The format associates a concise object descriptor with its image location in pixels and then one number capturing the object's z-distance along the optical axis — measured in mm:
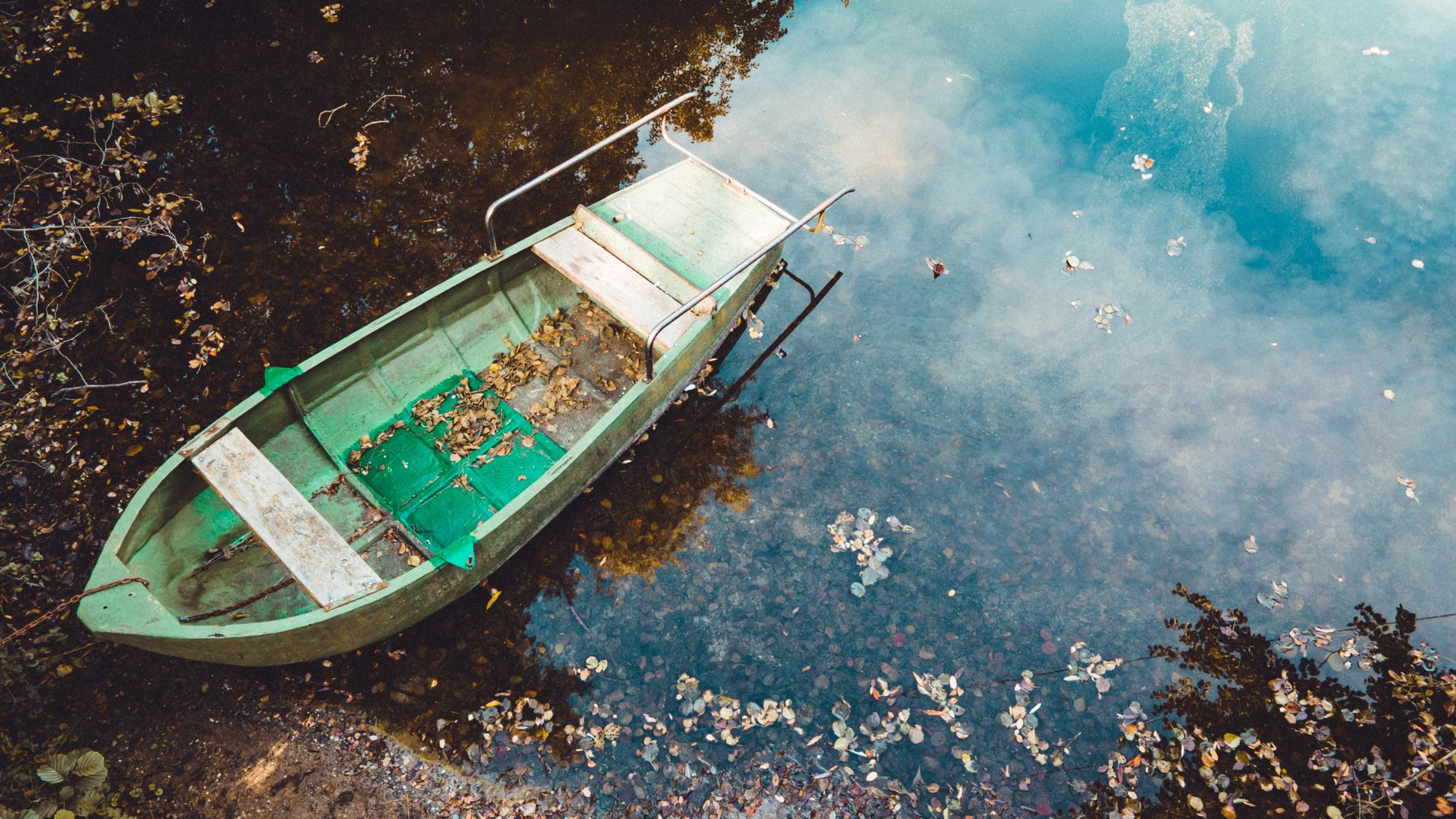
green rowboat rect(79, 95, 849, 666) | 5680
